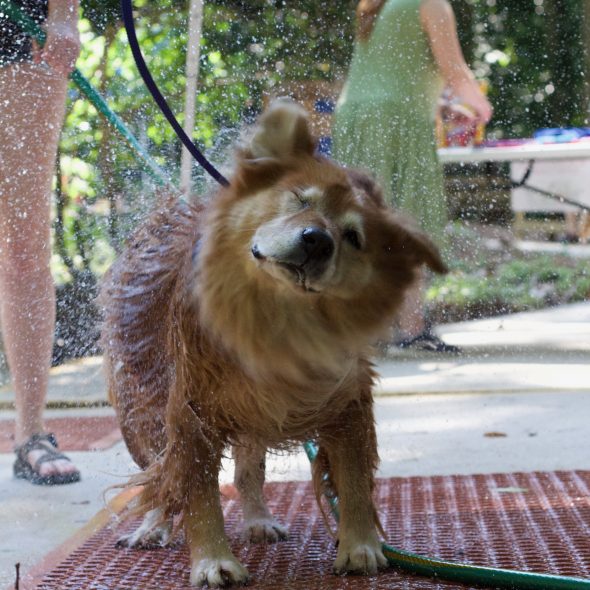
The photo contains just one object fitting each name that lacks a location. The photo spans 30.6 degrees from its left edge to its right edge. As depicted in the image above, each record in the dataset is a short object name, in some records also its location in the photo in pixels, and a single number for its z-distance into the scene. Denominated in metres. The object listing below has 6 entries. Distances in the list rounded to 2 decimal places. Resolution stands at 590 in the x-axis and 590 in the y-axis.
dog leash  2.77
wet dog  2.40
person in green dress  4.74
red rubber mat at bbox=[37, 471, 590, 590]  2.60
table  7.16
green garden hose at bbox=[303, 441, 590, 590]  2.37
